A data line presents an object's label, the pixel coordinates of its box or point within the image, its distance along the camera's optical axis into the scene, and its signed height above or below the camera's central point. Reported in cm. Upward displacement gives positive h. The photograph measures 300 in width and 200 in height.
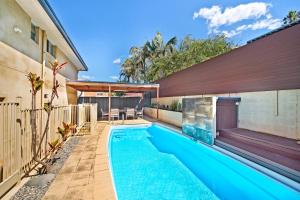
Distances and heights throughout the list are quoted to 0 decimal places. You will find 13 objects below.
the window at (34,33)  435 +234
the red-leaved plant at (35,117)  259 -36
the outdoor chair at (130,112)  1020 -90
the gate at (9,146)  207 -78
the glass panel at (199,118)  535 -79
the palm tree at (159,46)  1840 +795
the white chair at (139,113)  1057 -101
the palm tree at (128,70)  2014 +497
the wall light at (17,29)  344 +193
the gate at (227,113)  560 -53
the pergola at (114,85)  809 +109
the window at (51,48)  553 +238
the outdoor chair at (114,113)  967 -93
